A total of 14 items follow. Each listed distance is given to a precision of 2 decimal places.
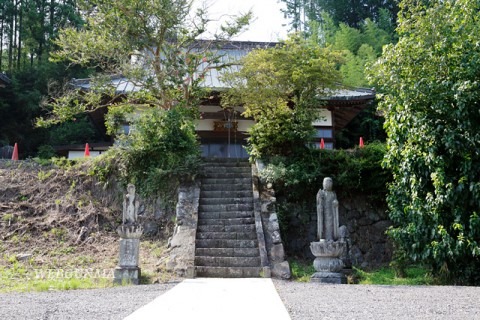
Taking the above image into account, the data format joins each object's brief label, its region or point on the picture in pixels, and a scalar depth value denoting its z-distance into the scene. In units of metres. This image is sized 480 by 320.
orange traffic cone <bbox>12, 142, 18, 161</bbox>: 15.53
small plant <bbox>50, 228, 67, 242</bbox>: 11.05
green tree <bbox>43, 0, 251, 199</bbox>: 12.22
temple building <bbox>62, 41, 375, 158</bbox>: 16.48
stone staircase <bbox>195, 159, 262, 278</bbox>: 8.95
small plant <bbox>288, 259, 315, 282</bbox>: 8.87
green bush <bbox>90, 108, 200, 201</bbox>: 11.88
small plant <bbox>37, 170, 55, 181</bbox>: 13.13
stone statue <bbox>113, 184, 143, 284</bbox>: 8.12
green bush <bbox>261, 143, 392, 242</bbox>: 11.57
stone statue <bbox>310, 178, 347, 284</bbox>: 8.08
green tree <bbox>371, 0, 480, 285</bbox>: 8.23
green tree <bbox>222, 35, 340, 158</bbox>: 12.31
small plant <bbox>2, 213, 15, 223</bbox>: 11.54
